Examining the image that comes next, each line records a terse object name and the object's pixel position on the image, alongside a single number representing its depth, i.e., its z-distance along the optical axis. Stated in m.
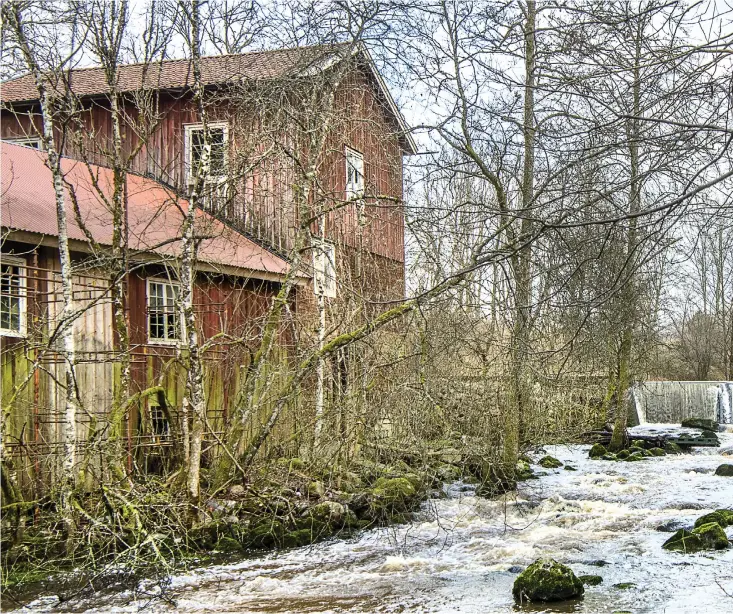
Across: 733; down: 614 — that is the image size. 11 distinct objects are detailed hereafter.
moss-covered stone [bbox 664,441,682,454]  20.62
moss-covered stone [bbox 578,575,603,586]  9.29
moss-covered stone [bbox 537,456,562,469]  17.97
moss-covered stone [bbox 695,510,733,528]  11.73
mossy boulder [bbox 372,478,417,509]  12.16
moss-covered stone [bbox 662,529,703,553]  10.55
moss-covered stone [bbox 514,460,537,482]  15.62
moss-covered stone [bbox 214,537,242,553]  10.95
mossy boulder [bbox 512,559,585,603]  8.66
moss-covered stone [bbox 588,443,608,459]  20.08
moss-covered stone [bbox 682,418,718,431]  24.98
